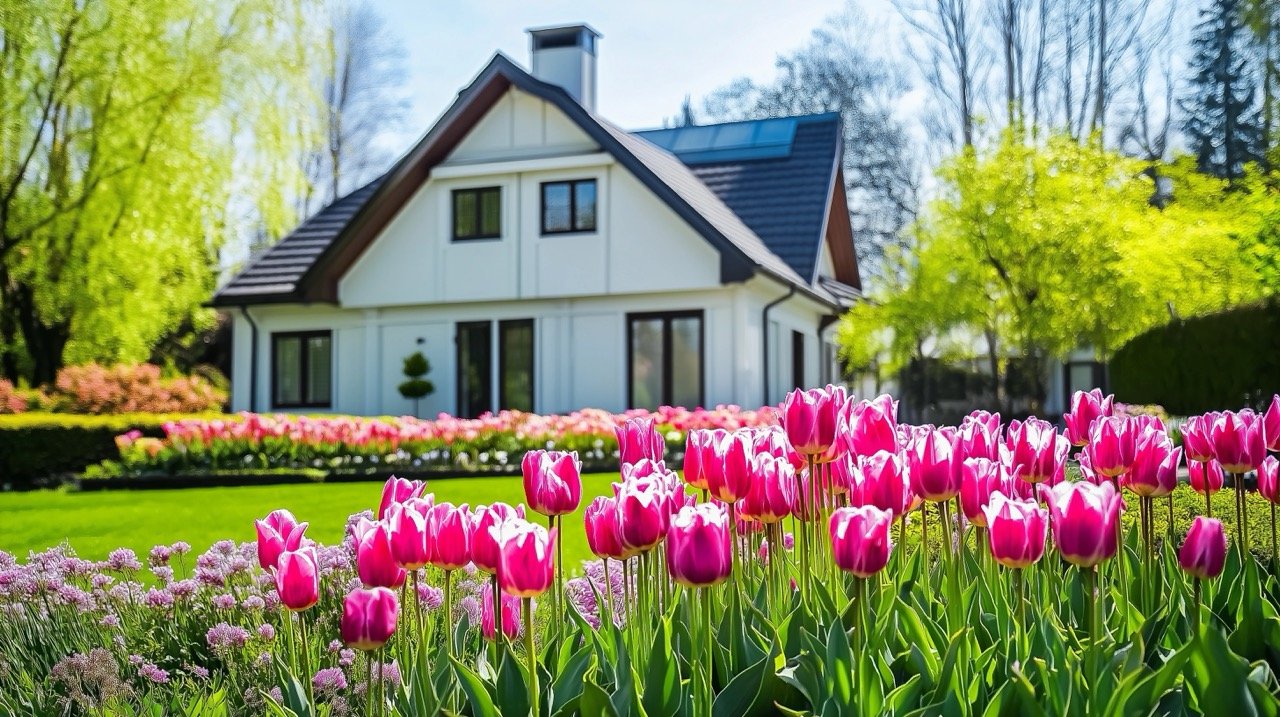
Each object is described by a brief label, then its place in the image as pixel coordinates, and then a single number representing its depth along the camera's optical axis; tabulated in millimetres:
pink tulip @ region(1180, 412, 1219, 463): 3141
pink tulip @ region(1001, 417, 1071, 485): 3008
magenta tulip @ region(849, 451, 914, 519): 2621
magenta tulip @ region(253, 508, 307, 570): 2523
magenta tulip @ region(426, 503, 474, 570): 2379
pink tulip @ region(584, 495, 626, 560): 2430
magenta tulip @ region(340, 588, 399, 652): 2189
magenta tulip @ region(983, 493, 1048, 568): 2312
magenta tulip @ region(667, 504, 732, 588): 2219
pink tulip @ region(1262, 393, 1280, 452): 3195
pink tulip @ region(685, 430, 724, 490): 2820
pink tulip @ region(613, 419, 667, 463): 3242
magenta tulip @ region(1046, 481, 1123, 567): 2133
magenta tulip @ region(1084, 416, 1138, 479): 2955
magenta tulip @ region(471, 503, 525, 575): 2311
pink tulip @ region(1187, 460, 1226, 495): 3379
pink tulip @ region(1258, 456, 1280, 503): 3031
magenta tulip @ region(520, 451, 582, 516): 2584
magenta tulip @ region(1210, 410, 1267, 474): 3041
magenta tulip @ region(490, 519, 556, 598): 2186
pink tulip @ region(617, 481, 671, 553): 2346
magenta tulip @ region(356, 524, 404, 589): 2373
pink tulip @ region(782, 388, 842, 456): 2643
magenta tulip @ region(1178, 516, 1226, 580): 2514
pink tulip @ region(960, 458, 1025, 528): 2689
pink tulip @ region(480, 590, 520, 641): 2703
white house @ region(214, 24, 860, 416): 19094
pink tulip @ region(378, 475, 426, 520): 2633
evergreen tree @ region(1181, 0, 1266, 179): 32906
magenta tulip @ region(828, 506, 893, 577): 2189
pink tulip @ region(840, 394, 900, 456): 2926
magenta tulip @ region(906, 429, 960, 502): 2701
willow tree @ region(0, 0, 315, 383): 20969
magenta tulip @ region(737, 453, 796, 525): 2803
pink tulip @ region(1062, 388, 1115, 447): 3367
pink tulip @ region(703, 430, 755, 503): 2725
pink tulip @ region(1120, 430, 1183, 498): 2867
